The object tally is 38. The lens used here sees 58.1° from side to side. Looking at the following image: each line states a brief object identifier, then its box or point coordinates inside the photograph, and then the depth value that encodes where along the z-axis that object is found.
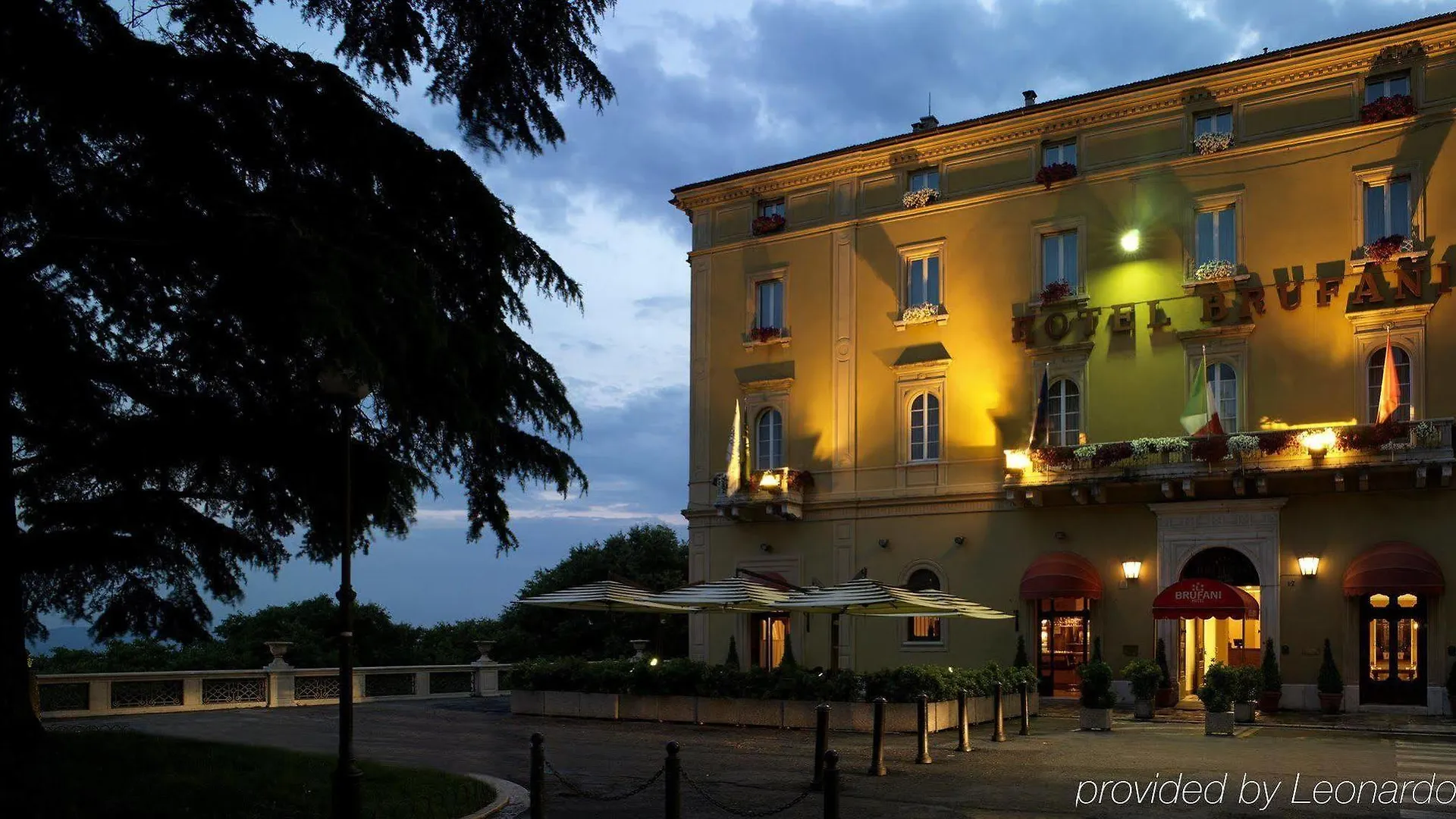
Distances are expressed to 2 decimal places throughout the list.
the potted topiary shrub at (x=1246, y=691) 24.27
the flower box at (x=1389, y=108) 27.62
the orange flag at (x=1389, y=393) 26.42
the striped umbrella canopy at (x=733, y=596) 24.59
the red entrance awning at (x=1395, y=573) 26.12
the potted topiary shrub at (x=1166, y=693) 28.42
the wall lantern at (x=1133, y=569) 29.97
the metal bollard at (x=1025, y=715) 22.22
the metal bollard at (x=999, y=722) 20.61
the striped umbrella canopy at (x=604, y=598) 26.88
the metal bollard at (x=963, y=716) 18.73
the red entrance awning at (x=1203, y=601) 27.41
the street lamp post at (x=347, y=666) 10.28
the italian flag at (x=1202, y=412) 28.58
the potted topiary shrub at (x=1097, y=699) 22.84
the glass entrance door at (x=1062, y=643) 31.06
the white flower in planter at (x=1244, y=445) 28.11
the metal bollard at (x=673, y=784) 11.30
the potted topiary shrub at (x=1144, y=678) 24.77
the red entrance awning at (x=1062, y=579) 30.25
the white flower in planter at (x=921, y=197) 34.38
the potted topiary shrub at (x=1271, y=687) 26.94
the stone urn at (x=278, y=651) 29.34
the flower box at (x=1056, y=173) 32.03
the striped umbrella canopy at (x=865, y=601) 22.72
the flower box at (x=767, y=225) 36.75
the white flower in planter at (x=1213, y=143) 30.08
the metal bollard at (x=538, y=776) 12.07
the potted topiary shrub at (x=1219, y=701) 22.03
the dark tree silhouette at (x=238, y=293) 9.41
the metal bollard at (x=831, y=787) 10.62
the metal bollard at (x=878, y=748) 15.90
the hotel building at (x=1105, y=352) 27.52
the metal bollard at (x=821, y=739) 14.20
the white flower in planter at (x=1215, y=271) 29.69
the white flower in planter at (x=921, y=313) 33.88
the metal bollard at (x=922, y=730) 16.88
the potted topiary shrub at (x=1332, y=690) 26.50
